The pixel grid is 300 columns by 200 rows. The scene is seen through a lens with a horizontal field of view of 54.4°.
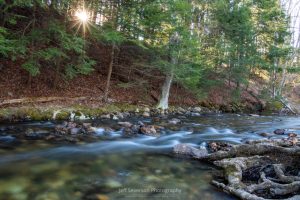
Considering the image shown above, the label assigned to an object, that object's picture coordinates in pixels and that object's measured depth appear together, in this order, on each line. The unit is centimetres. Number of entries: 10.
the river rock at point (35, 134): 832
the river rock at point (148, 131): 971
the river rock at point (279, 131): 1127
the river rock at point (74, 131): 903
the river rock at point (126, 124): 1061
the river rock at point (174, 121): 1270
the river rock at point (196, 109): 1792
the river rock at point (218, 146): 773
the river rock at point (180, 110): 1660
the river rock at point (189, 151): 697
